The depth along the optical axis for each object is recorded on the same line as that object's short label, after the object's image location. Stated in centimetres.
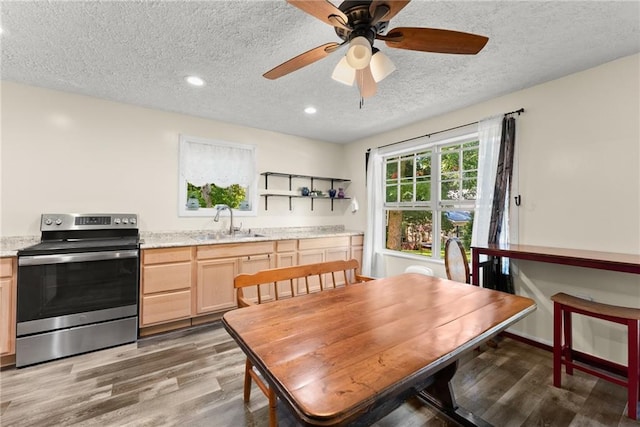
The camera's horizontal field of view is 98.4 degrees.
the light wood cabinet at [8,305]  212
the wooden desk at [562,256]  180
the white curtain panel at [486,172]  277
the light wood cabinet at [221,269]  294
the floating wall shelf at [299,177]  400
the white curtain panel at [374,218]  410
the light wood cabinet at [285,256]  347
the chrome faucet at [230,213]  357
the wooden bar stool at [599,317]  163
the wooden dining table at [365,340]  74
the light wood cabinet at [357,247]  424
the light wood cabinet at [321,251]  368
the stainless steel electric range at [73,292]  219
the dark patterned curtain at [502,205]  263
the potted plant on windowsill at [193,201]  345
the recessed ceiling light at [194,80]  243
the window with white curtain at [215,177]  341
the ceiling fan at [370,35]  120
